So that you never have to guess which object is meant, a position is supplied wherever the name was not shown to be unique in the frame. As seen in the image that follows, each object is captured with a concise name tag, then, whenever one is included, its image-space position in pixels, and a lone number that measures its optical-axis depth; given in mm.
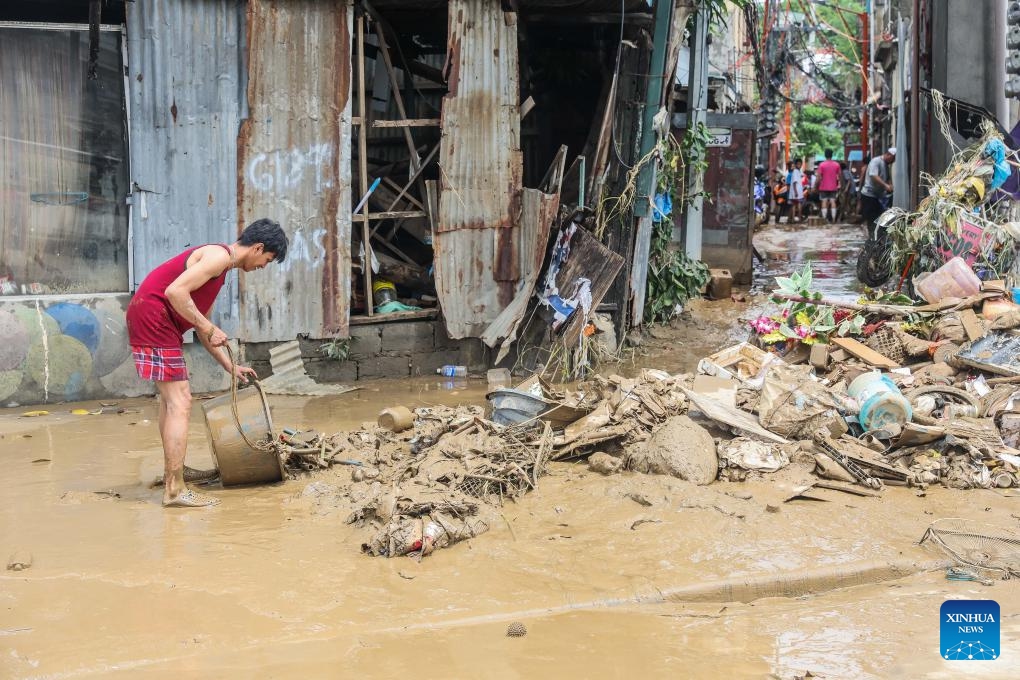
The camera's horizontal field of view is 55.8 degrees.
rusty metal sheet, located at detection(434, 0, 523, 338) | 8883
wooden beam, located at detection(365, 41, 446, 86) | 10188
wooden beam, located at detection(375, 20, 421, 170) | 9203
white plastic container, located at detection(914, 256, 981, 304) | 8367
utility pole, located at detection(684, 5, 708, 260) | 12758
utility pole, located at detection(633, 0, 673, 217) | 9336
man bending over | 5387
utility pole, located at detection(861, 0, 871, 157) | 28594
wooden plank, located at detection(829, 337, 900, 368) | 7738
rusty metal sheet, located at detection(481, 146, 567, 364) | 8898
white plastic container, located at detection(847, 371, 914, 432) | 6512
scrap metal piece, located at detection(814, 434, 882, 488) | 5965
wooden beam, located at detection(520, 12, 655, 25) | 9734
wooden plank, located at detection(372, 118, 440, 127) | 8961
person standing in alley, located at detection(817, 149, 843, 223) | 24078
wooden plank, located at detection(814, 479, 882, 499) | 5836
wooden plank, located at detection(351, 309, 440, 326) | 9125
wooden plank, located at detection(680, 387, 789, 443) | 6371
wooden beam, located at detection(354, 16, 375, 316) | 8898
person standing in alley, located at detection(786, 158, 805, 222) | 25359
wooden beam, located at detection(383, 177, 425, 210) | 9523
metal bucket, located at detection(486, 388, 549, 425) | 6582
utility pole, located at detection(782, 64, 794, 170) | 33688
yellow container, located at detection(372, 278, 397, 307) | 9531
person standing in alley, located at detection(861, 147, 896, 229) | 18406
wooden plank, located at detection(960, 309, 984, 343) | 7703
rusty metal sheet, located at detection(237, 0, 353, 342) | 8453
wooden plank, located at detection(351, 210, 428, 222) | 9023
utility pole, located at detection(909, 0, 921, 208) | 11922
